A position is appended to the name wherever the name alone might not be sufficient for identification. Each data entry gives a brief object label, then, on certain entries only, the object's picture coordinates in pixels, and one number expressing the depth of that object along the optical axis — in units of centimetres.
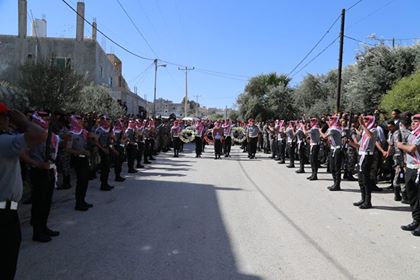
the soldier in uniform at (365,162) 917
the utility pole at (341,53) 2312
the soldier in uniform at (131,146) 1491
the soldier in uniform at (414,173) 729
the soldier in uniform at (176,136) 2231
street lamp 4962
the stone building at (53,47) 3450
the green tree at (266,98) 4484
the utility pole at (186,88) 6869
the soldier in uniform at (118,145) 1280
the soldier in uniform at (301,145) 1575
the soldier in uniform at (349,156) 1217
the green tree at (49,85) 1847
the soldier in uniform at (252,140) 2231
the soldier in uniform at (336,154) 1162
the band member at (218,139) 2169
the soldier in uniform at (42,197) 646
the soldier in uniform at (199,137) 2244
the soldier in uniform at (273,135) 2164
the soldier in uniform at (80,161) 848
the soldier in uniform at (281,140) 1956
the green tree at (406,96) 1611
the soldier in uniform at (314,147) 1362
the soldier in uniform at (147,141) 1852
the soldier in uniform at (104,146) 1052
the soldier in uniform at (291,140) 1775
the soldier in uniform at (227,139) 2306
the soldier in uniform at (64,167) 1107
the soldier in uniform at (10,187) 357
